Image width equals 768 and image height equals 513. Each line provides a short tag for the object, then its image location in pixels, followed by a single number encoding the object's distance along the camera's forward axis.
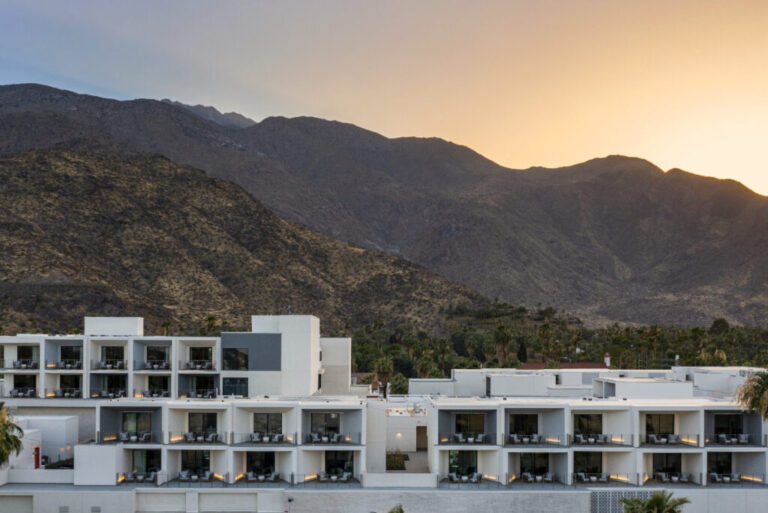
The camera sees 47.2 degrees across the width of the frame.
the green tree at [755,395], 45.25
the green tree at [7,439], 44.81
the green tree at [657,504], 39.34
